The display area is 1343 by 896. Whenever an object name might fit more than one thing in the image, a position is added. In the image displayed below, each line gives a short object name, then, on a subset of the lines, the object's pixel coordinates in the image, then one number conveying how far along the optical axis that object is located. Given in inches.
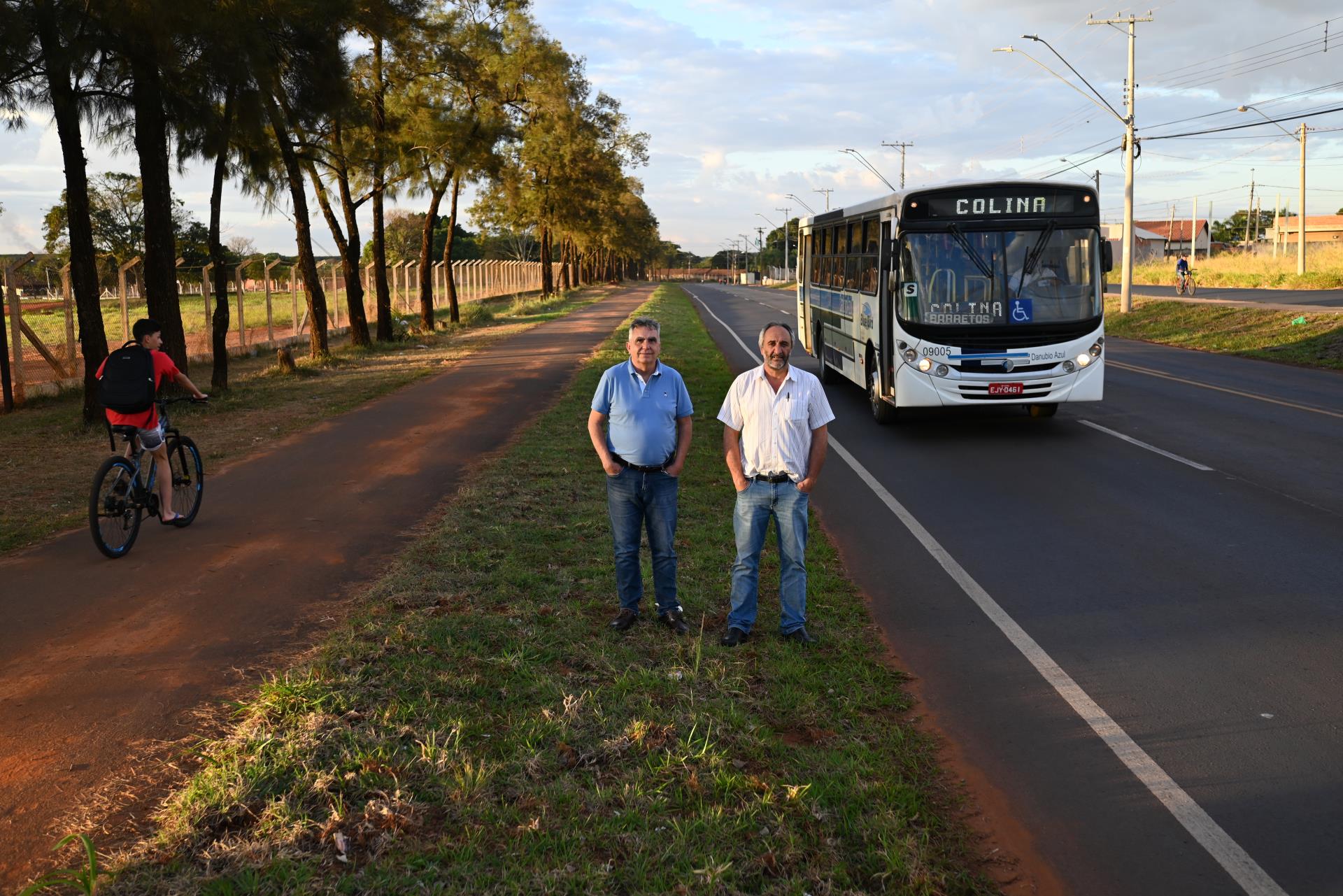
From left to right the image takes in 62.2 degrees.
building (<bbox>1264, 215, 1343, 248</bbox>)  4037.9
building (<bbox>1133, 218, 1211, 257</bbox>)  4847.7
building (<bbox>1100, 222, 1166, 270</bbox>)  4301.2
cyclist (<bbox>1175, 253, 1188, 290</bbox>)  1579.7
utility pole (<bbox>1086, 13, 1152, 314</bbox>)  1248.8
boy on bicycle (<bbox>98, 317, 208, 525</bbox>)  334.0
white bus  513.3
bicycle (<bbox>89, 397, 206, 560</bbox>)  311.9
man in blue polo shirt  241.8
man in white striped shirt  234.8
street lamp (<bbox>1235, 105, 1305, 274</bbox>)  1800.0
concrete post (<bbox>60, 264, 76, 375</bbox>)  761.0
